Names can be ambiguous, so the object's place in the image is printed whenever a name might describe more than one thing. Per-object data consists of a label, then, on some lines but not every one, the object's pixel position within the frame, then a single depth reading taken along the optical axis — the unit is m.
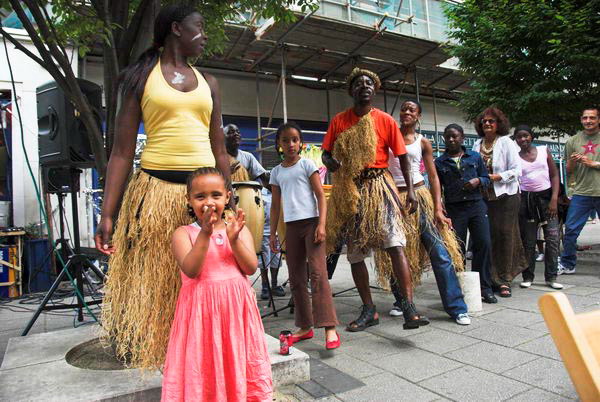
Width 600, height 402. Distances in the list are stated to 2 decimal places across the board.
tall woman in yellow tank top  2.11
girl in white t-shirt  3.30
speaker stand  3.83
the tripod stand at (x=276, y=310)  4.27
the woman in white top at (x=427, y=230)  3.85
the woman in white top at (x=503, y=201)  4.80
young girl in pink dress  1.81
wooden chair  0.85
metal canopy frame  9.49
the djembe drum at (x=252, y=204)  4.04
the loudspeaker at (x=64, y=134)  4.25
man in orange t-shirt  3.59
